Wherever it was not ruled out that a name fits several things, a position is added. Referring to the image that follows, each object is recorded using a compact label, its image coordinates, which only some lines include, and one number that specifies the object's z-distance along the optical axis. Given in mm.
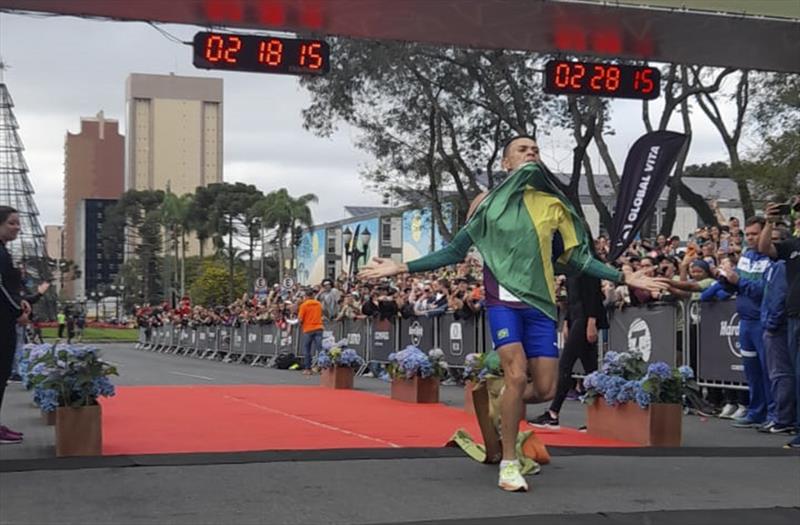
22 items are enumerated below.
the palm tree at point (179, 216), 90812
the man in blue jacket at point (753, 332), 10914
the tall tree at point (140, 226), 104500
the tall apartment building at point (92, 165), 196750
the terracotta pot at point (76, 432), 7645
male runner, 6559
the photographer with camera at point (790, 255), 8547
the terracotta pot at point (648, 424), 8781
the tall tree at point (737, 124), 30719
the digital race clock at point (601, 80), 15406
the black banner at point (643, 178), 16750
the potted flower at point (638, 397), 8805
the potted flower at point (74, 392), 7652
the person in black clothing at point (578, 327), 10227
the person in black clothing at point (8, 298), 7973
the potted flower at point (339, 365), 15898
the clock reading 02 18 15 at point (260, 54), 13805
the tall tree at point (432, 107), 31297
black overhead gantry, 13367
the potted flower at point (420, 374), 12992
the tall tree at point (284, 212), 87250
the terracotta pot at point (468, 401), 11608
